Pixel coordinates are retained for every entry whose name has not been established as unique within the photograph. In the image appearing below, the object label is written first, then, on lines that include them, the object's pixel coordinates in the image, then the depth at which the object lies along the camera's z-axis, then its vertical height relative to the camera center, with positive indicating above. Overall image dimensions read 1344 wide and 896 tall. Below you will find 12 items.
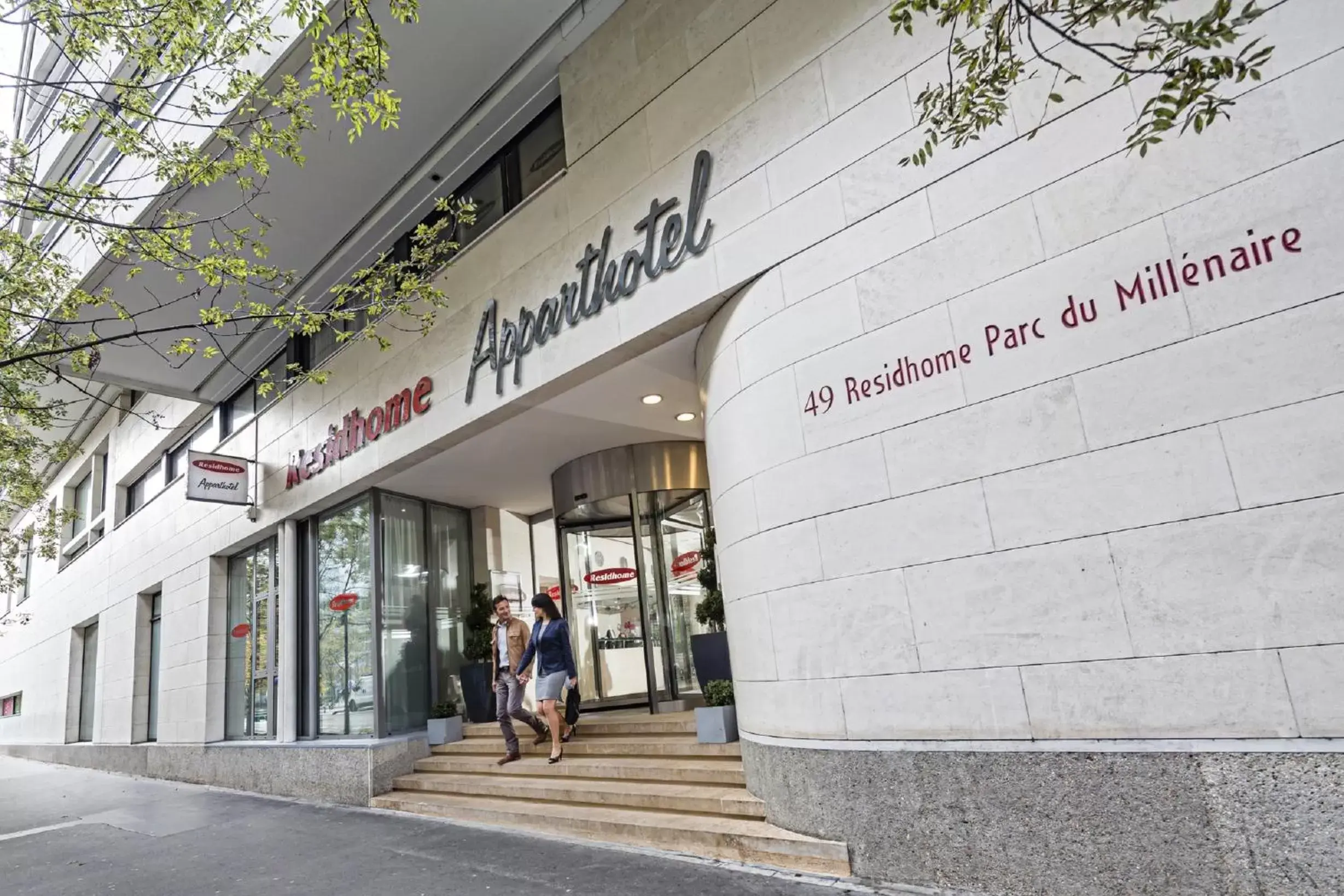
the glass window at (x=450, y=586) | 10.84 +1.14
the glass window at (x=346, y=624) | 10.21 +0.73
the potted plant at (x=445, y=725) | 9.76 -0.68
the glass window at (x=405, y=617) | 10.12 +0.73
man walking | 8.41 -0.10
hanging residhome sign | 11.44 +3.08
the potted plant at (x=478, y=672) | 10.45 -0.08
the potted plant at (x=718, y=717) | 6.71 -0.65
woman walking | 7.88 -0.01
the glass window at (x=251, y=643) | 12.23 +0.74
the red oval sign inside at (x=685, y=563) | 9.76 +0.95
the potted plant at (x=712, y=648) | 7.70 -0.07
